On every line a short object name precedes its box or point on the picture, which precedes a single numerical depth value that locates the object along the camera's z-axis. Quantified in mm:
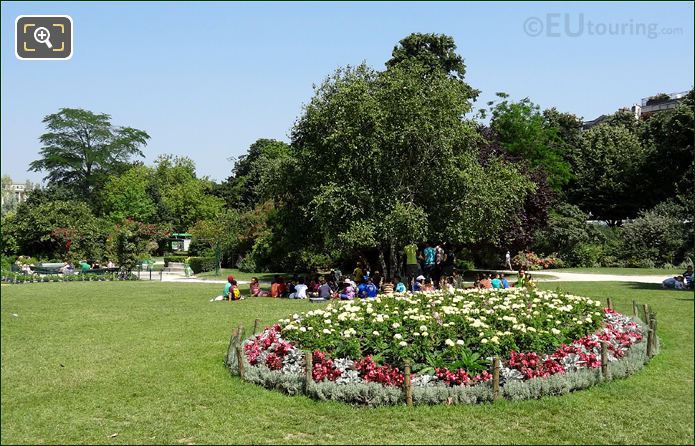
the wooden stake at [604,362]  10484
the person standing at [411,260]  23816
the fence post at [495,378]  9555
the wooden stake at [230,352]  11969
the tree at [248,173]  76188
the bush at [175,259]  56819
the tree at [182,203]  72688
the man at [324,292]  22219
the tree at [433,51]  42438
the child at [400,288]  21348
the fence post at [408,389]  9469
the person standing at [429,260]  26750
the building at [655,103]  90188
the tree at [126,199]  67125
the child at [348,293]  21344
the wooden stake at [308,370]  10023
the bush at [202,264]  44912
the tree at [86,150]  58656
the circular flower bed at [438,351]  9844
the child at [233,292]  23016
